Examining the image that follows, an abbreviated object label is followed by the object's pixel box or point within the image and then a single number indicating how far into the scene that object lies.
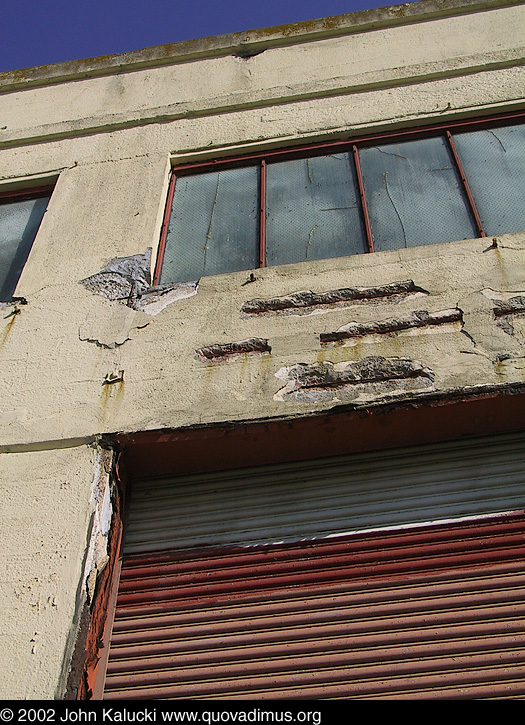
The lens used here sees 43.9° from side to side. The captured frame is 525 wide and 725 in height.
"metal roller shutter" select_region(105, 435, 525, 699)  2.79
